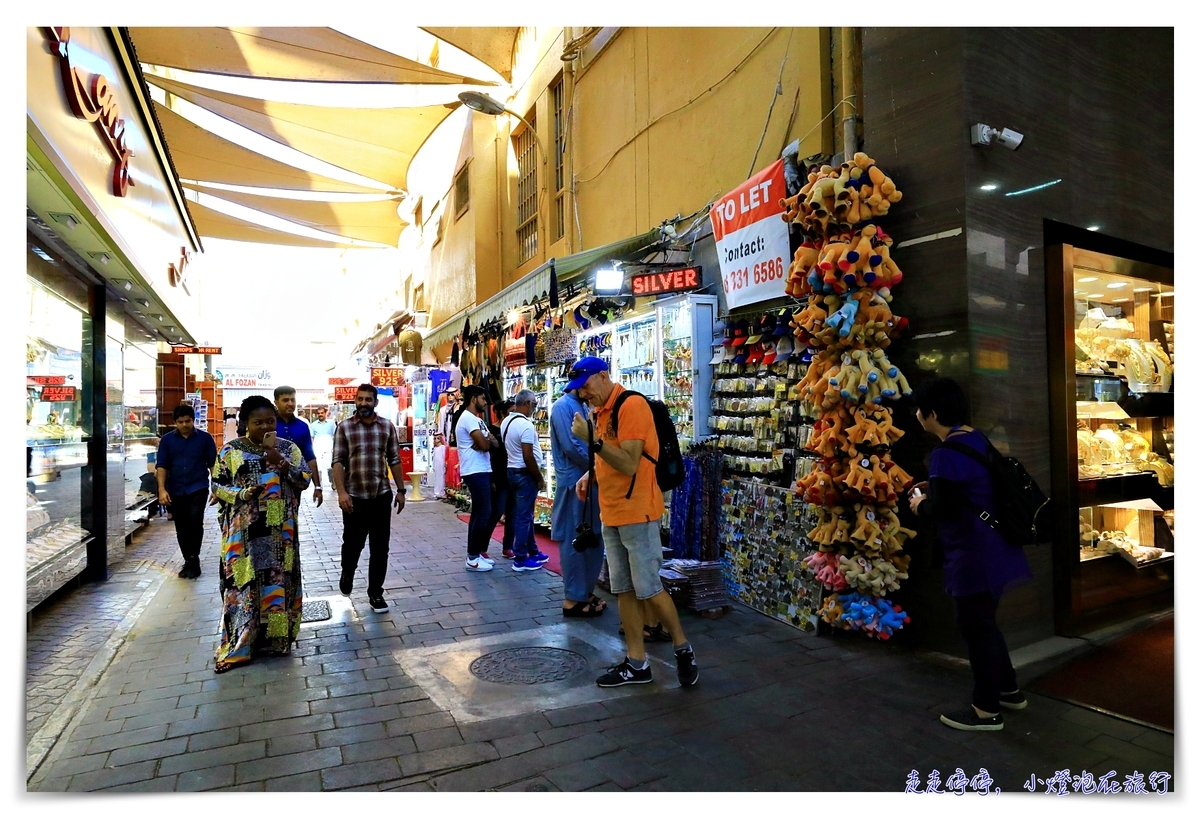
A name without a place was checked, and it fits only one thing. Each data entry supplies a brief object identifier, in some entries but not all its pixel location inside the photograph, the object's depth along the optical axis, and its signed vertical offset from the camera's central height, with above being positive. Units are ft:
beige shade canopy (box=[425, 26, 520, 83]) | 40.66 +22.71
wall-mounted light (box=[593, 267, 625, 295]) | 24.34 +4.81
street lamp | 35.18 +16.11
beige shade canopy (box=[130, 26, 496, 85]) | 38.60 +21.68
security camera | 14.70 +5.82
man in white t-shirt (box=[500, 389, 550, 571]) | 24.45 -1.93
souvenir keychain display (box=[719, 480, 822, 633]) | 16.94 -3.45
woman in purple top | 11.62 -2.36
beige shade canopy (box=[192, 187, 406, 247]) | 70.38 +22.03
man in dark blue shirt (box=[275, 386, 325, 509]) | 22.20 +0.02
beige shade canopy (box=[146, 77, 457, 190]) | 49.65 +22.66
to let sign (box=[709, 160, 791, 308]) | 18.67 +4.95
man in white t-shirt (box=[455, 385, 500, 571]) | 24.58 -1.94
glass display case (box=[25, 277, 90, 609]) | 19.26 -0.53
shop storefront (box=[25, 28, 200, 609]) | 16.55 +5.25
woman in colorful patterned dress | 15.42 -2.60
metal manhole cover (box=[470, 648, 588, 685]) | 14.16 -5.16
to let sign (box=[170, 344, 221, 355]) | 47.98 +5.28
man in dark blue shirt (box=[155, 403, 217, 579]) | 25.17 -2.08
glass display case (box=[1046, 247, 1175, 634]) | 15.96 -0.64
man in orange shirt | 13.47 -1.88
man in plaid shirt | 19.38 -1.58
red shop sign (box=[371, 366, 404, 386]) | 59.62 +3.87
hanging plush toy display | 15.15 +0.47
